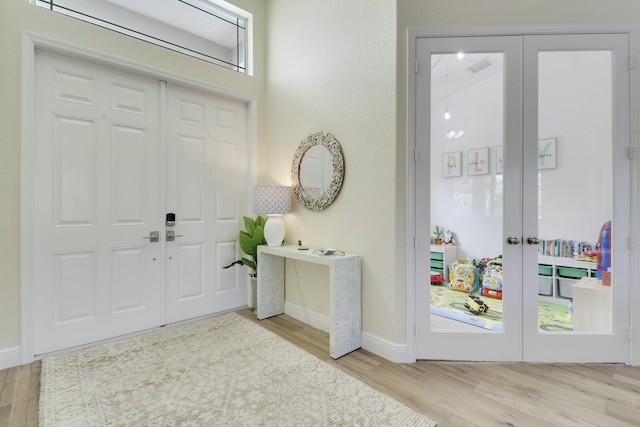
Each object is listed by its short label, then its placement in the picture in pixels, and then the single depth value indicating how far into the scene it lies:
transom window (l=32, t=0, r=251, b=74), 2.59
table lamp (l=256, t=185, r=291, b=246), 3.00
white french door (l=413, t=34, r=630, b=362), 2.17
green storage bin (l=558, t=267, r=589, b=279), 2.17
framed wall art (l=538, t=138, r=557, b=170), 2.19
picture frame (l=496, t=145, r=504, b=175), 2.25
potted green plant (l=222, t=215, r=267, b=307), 3.20
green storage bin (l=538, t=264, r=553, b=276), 2.18
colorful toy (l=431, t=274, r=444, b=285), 2.31
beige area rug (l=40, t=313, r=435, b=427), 1.63
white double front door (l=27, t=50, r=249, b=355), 2.35
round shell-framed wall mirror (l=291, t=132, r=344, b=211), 2.72
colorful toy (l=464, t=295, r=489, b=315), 2.31
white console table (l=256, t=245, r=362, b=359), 2.31
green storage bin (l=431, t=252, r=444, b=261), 2.31
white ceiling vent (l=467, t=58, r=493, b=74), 2.26
